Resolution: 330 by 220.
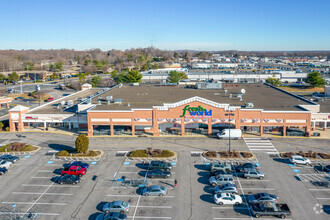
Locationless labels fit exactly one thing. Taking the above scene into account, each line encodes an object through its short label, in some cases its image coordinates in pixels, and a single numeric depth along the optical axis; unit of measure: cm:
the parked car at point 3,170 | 3814
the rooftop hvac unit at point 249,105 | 5468
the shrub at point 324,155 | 4231
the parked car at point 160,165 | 3869
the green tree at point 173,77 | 10406
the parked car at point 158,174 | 3634
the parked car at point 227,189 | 3174
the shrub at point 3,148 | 4670
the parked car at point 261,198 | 2975
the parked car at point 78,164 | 3934
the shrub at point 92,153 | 4410
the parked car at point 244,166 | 3794
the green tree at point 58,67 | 17888
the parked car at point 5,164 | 3987
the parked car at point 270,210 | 2770
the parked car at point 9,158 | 4210
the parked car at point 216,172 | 3674
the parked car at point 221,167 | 3775
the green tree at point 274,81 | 11488
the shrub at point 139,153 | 4372
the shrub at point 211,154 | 4342
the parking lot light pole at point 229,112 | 5278
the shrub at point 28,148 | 4669
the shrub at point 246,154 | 4297
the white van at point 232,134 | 5056
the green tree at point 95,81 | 11344
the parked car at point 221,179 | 3422
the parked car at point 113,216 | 2691
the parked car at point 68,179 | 3488
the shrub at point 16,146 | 4647
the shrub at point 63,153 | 4441
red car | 3709
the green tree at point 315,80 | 10554
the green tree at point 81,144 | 4353
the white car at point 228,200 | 2991
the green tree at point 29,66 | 17730
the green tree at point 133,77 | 10125
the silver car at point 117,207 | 2853
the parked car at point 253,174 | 3584
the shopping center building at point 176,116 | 5269
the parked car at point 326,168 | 3795
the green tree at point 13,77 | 13338
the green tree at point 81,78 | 12418
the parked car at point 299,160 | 4028
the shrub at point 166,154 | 4353
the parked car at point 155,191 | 3200
